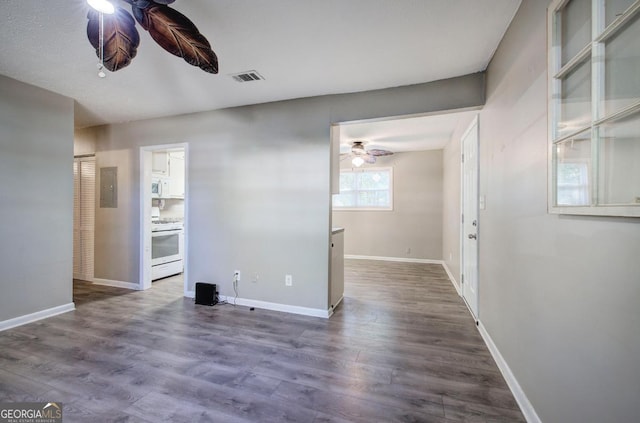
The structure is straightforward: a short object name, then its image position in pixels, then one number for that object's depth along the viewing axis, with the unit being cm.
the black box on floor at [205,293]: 342
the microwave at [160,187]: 464
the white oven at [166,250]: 432
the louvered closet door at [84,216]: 438
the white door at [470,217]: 288
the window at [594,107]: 84
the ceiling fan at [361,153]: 501
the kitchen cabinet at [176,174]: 505
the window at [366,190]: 649
